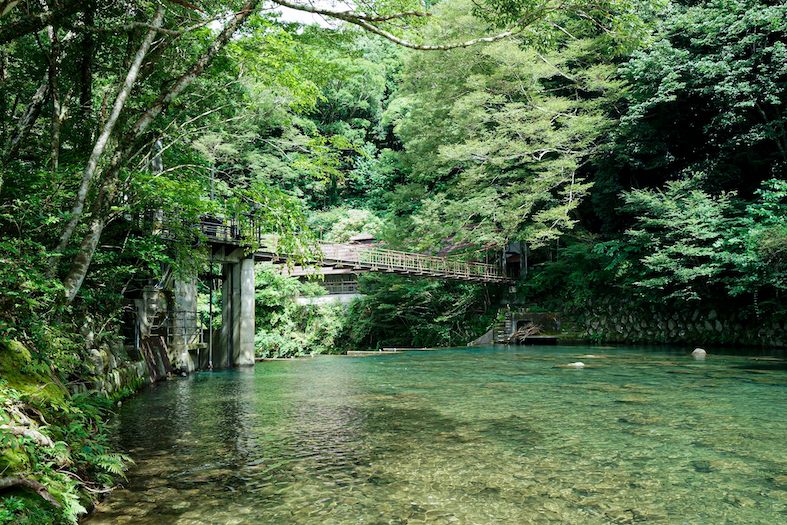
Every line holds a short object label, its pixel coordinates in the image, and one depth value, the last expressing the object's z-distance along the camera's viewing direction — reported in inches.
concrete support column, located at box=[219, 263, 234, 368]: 525.7
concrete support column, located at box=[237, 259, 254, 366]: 526.9
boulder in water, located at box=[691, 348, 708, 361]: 506.9
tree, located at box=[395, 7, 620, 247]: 759.1
